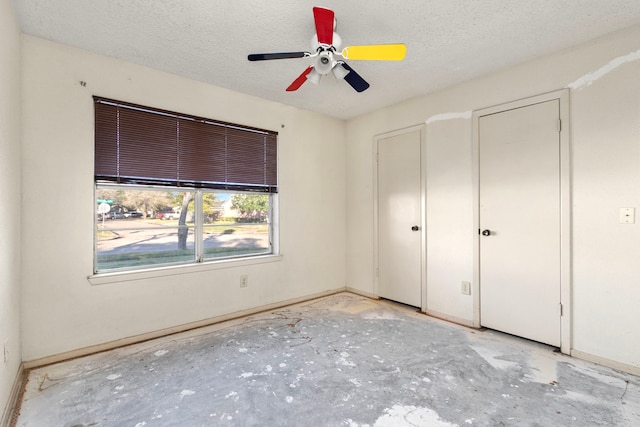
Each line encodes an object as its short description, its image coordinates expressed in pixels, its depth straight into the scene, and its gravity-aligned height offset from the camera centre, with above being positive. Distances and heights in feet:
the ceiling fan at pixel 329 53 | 5.58 +3.23
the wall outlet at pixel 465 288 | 9.87 -2.48
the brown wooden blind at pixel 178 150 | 8.30 +2.01
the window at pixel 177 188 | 8.44 +0.83
